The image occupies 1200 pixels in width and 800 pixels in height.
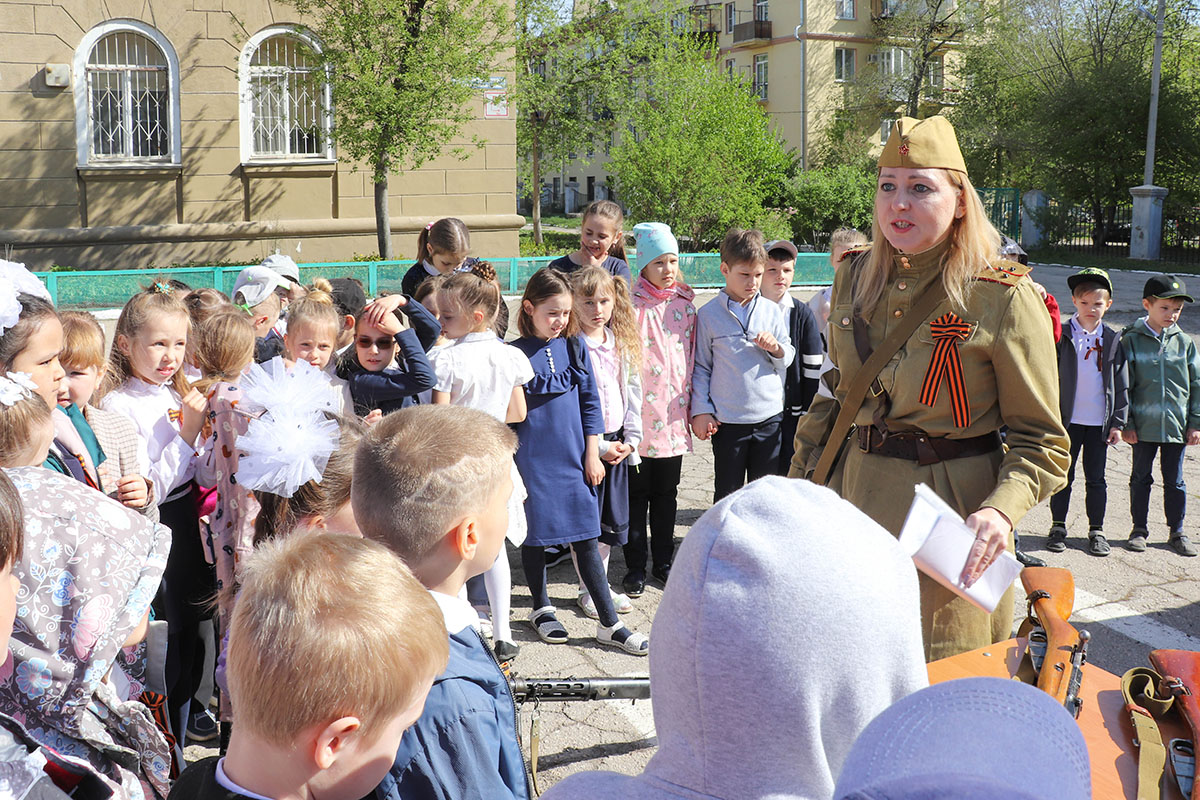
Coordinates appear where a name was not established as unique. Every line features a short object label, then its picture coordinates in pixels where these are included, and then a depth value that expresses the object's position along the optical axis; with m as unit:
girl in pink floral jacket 5.05
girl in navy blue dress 4.31
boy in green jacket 5.66
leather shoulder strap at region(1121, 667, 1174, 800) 1.58
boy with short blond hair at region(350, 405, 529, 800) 1.61
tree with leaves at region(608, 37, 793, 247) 22.20
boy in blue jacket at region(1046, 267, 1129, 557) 5.65
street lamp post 24.52
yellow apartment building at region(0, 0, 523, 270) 15.22
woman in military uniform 2.49
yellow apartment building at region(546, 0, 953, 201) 40.72
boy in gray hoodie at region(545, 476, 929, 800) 0.98
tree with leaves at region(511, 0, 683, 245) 26.89
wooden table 1.59
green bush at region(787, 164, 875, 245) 27.69
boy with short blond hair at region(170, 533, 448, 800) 1.40
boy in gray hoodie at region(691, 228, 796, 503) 5.10
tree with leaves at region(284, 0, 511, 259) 15.29
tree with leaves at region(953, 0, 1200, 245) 27.41
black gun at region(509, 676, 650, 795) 2.40
